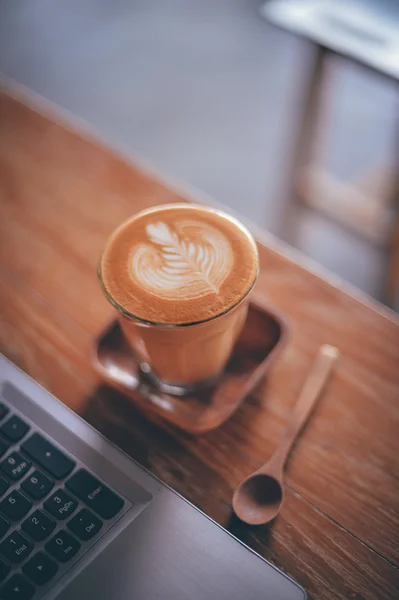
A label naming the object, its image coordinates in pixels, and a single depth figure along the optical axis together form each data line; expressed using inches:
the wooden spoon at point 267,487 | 17.9
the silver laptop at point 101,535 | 16.0
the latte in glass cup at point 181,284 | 17.3
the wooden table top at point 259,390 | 17.6
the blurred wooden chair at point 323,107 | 43.2
